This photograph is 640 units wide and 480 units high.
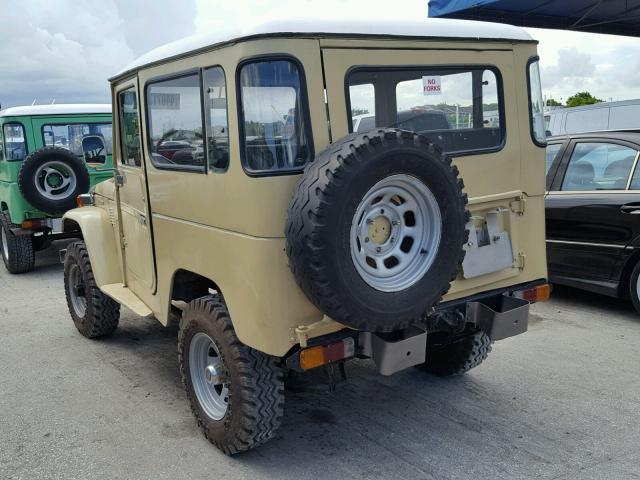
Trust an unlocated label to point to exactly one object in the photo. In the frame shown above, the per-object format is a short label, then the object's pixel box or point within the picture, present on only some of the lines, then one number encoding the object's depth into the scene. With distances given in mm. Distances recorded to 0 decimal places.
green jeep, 7703
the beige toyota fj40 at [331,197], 2762
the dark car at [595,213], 5359
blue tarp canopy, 9547
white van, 13430
